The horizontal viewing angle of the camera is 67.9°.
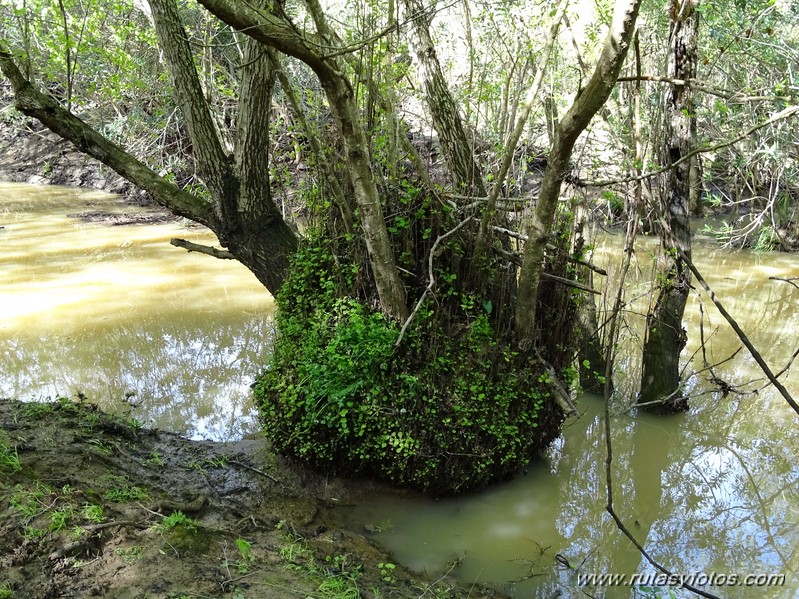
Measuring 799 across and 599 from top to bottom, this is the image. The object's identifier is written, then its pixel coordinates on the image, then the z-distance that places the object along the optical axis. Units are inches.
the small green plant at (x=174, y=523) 118.9
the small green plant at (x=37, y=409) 178.5
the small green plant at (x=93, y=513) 115.6
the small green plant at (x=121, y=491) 132.2
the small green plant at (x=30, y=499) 113.7
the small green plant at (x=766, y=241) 489.1
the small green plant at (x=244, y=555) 112.6
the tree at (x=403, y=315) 161.2
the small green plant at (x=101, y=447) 161.6
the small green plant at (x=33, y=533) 105.9
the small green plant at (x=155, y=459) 170.4
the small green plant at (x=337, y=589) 109.3
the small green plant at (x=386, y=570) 130.6
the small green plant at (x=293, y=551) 122.4
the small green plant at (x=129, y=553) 106.2
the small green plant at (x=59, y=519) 109.7
